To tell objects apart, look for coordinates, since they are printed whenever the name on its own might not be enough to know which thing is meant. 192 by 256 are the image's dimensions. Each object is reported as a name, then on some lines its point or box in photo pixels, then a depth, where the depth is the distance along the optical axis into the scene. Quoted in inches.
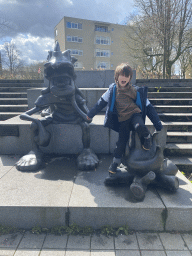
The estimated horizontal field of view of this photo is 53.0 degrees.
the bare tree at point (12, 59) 1269.4
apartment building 1502.2
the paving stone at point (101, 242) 86.2
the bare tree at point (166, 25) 542.9
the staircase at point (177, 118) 170.2
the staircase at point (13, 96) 258.8
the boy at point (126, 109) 100.9
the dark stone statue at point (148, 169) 99.1
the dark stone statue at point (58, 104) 136.3
